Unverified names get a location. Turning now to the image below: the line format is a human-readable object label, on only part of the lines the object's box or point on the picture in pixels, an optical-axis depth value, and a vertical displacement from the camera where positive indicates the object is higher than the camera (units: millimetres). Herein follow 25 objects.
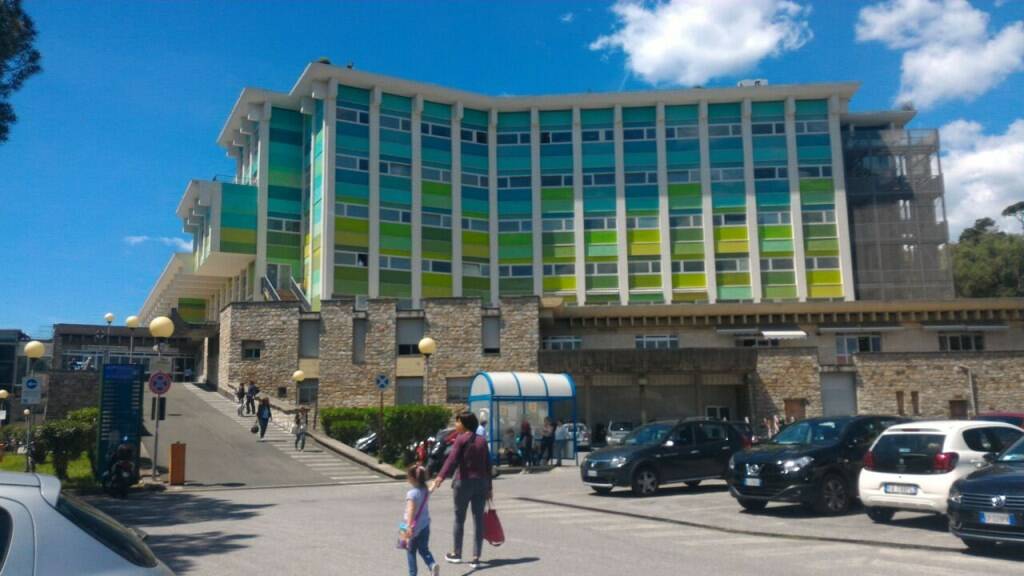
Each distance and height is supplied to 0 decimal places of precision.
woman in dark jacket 9508 -1077
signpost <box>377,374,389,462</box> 26161 -1293
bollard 20812 -1947
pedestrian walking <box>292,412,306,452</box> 27641 -1507
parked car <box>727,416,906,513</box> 13664 -1440
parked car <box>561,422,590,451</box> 37969 -2405
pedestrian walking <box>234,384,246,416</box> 35950 -373
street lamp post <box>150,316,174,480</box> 21078 +1563
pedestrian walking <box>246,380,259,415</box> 35875 -456
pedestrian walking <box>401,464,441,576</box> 8352 -1354
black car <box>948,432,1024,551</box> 9242 -1459
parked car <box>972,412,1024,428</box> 21356 -1015
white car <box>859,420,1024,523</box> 11703 -1180
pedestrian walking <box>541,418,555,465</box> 26219 -1801
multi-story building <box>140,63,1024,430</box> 49469 +11160
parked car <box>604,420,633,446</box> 35775 -2137
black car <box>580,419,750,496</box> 17281 -1562
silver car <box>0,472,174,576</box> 3834 -706
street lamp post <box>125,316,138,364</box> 23922 +1953
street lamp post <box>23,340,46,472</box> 25062 +1243
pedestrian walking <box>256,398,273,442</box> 29239 -974
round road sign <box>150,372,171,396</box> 19812 +133
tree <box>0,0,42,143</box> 16250 +6715
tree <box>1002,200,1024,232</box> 88625 +17921
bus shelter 25922 -486
